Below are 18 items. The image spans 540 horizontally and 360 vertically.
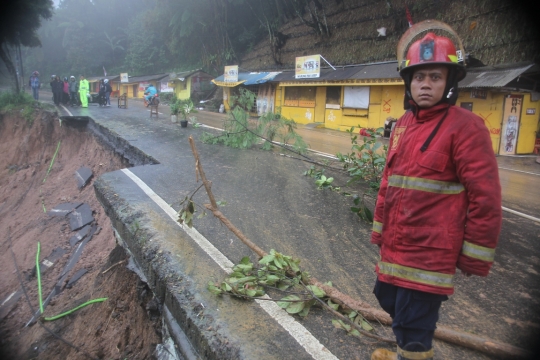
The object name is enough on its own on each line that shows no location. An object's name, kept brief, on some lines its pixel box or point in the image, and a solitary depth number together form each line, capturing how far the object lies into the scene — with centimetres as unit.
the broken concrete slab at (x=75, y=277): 643
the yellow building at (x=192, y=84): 3612
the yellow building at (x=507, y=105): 1263
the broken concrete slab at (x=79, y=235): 823
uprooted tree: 248
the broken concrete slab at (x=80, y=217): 881
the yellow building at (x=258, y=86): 2608
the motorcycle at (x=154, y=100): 1962
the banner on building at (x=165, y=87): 3956
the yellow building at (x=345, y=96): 1750
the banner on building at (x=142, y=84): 4273
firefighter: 179
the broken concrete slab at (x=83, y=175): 1141
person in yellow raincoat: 2254
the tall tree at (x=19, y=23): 1741
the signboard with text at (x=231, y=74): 2794
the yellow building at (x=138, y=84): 4131
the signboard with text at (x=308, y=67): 2070
